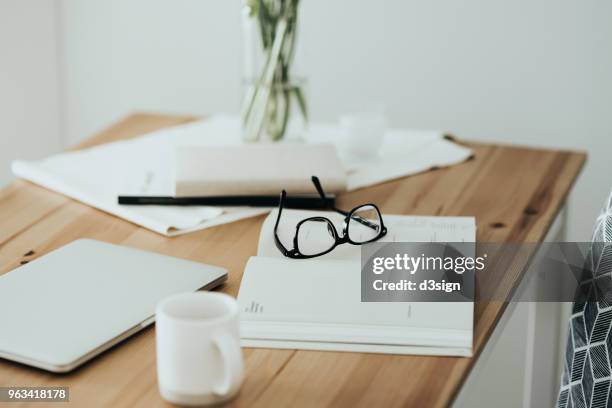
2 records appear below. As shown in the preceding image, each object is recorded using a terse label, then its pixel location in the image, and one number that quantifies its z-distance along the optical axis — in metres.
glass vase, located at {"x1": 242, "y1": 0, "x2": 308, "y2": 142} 1.38
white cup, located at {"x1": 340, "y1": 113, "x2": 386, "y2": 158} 1.44
